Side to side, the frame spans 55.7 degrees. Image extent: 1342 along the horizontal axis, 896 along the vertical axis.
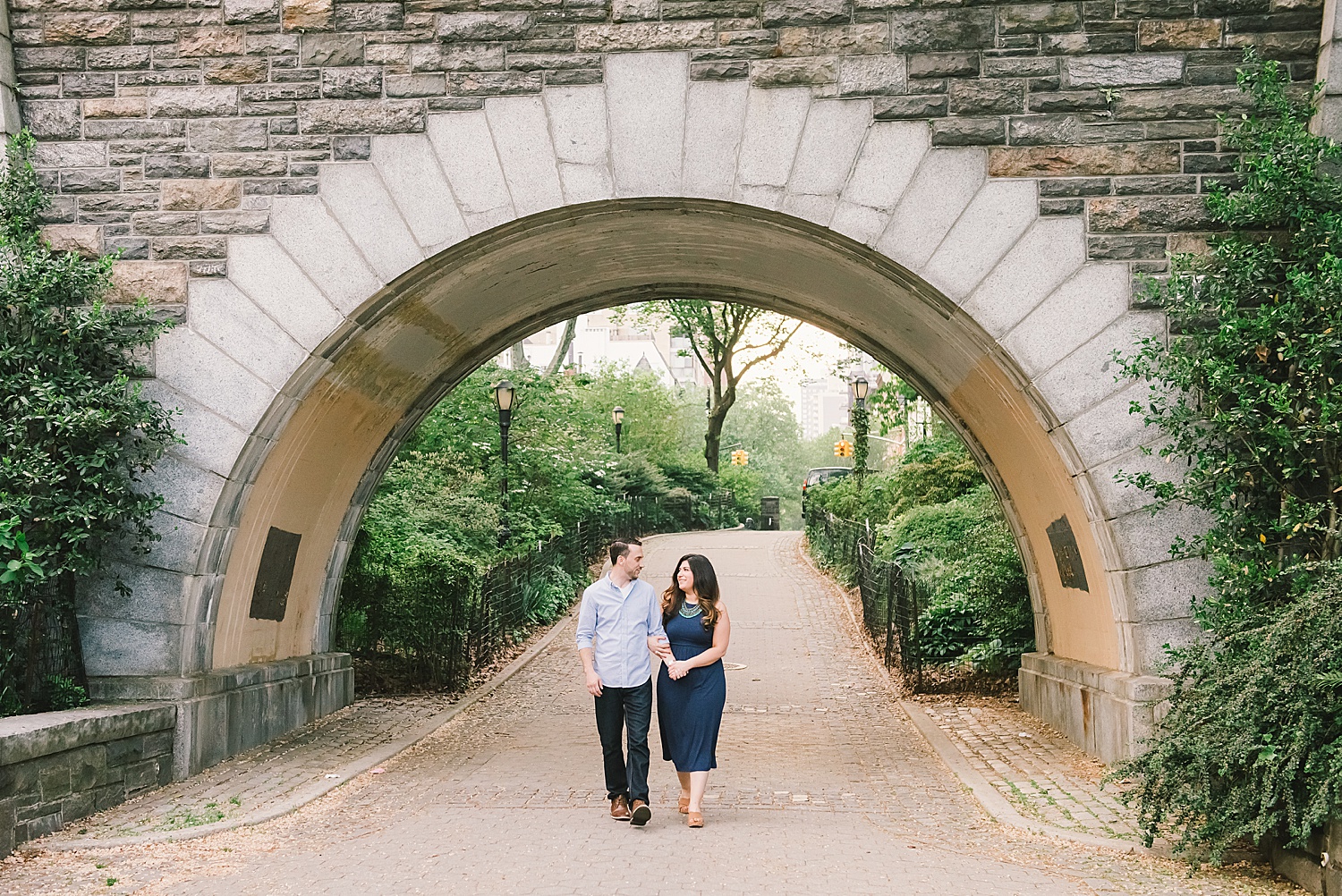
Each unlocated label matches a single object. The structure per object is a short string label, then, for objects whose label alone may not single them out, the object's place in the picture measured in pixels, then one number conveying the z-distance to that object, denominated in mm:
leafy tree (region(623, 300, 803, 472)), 39000
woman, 6711
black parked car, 35906
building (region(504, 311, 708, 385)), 74062
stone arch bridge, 7949
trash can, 44375
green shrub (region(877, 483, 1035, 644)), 11867
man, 6816
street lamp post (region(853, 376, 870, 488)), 24109
